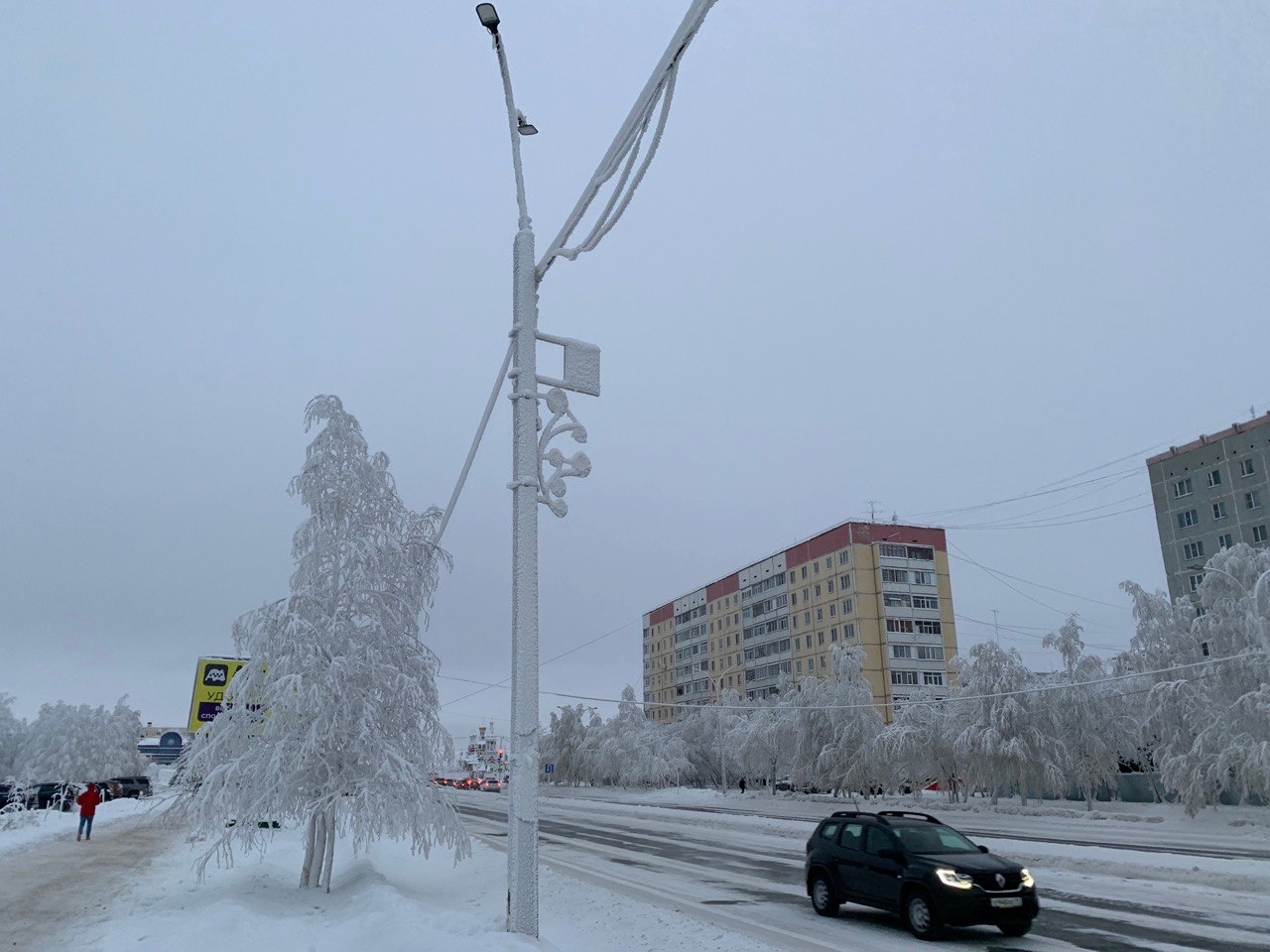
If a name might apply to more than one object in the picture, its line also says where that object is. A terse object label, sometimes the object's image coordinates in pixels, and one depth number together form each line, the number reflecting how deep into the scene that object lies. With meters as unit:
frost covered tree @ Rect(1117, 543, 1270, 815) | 32.97
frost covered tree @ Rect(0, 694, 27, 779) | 106.00
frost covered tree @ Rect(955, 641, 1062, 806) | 43.19
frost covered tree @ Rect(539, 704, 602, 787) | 99.81
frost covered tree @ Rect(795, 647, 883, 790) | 53.31
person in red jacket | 29.17
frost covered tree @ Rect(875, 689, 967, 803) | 49.49
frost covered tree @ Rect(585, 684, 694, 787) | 86.38
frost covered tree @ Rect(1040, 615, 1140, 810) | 43.59
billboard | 24.73
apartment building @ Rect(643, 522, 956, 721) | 94.88
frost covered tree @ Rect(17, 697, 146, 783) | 96.88
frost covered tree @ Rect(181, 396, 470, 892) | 14.83
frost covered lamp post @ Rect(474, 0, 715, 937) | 8.57
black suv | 12.07
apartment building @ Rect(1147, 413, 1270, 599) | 84.12
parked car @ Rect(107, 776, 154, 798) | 68.19
